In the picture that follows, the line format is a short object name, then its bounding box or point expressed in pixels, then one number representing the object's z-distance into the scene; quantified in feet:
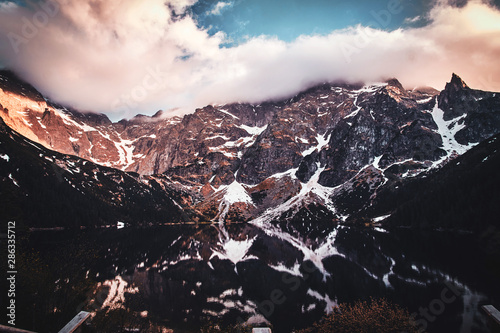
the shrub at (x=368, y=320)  106.83
